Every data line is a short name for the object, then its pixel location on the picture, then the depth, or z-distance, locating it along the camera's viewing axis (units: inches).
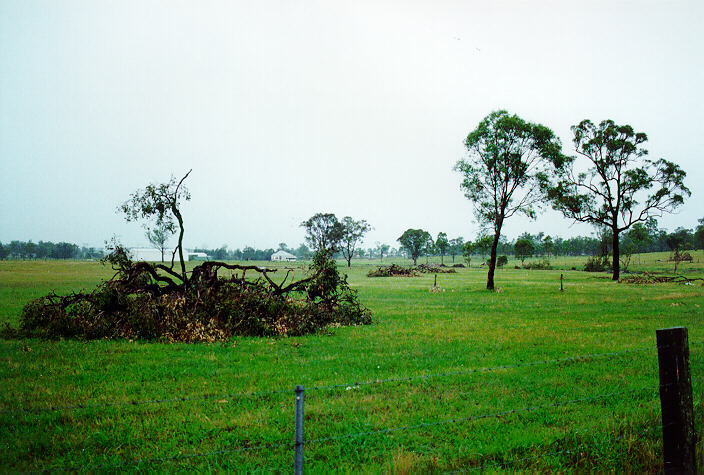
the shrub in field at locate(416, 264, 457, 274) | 2955.2
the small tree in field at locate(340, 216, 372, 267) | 5674.2
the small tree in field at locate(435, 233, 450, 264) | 6023.6
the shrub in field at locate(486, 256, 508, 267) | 3922.7
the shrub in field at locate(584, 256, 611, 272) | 2962.6
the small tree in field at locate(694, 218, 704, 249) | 4522.6
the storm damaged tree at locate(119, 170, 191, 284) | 757.3
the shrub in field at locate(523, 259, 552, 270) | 3575.3
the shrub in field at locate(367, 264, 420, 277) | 2488.9
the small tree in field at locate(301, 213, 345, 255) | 5551.2
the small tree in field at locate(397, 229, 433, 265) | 5905.5
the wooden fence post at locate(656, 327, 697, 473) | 208.1
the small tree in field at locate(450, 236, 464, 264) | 7254.4
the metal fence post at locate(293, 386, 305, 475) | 146.6
